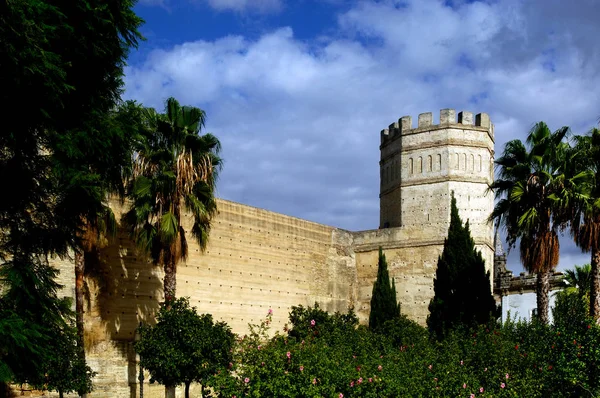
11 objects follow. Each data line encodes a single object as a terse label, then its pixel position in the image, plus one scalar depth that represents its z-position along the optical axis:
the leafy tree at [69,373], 15.06
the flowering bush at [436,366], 12.29
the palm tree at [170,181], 18.48
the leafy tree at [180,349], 16.86
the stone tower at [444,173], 29.17
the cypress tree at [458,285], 24.14
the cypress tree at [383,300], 28.13
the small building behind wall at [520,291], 34.09
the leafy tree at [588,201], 16.92
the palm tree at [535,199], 17.59
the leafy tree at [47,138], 8.38
